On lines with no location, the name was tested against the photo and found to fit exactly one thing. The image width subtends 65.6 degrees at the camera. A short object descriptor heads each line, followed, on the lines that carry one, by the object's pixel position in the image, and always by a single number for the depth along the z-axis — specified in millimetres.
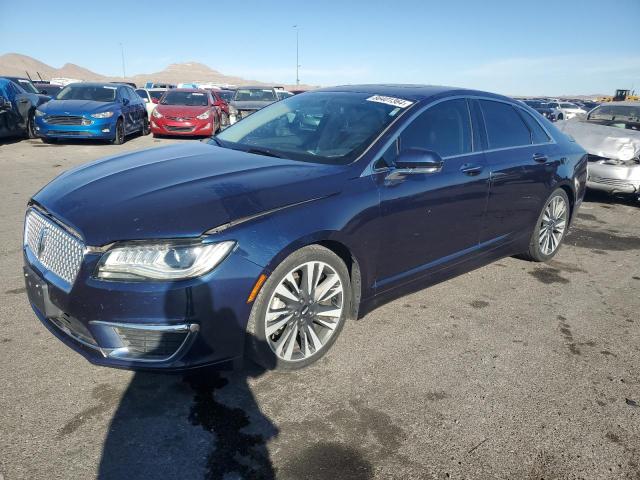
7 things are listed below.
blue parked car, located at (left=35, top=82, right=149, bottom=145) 11250
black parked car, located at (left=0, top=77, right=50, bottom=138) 11414
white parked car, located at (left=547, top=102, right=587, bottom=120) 27875
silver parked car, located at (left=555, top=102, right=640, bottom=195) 7355
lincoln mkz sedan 2295
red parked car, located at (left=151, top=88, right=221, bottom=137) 13562
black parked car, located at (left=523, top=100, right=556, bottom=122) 26938
